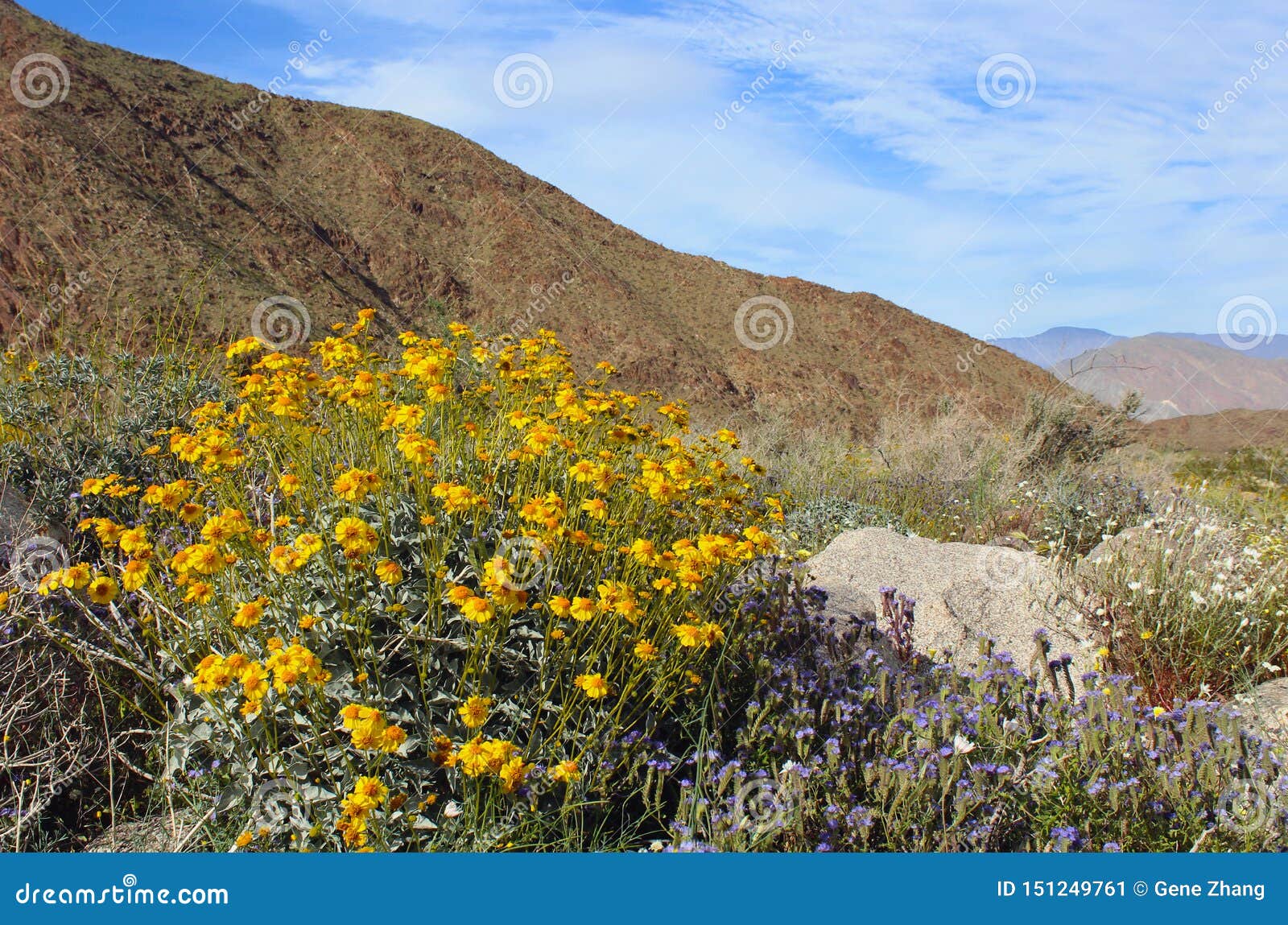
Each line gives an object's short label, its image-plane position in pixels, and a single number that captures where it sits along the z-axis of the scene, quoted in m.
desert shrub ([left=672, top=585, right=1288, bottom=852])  2.27
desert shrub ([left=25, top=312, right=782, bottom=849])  2.23
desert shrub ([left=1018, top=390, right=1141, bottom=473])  9.75
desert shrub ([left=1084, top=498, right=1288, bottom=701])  3.92
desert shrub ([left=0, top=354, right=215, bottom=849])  2.71
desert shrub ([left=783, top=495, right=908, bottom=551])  6.36
